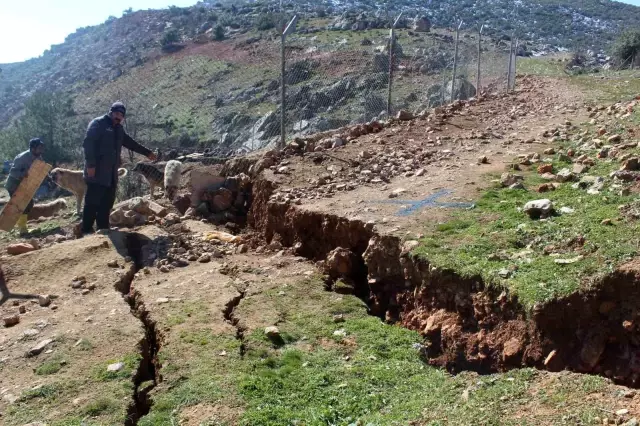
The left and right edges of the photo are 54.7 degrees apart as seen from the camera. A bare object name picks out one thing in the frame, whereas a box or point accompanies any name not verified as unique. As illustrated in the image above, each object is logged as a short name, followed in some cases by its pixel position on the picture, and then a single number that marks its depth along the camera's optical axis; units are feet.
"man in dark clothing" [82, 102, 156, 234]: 22.70
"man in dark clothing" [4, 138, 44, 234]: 28.22
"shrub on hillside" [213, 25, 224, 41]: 136.15
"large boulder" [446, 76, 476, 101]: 54.26
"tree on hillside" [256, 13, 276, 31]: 119.65
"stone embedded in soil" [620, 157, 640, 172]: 17.57
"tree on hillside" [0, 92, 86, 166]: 73.46
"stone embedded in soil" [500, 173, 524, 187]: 19.62
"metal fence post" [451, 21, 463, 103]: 42.42
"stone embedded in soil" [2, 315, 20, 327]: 16.17
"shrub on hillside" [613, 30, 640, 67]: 93.61
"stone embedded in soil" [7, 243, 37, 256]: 21.25
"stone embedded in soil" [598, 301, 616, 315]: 11.57
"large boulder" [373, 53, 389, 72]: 59.26
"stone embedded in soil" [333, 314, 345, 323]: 15.08
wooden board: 25.73
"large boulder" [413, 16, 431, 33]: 109.71
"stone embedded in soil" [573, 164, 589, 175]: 19.19
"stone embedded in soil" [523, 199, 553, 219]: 15.89
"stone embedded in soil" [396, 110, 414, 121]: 33.91
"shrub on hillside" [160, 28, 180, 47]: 150.59
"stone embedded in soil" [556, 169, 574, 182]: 18.99
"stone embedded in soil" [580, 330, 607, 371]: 11.23
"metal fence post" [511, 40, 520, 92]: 58.60
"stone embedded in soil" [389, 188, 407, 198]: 20.35
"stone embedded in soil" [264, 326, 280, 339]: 14.07
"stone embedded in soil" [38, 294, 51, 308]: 17.17
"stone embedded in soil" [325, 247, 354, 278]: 17.70
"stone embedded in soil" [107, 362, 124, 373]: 13.14
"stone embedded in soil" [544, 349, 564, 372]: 11.41
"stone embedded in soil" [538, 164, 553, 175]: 20.63
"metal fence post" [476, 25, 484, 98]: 49.55
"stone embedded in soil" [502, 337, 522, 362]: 12.12
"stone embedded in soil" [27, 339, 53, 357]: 14.21
